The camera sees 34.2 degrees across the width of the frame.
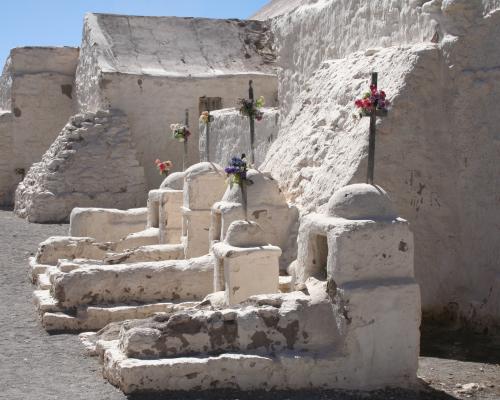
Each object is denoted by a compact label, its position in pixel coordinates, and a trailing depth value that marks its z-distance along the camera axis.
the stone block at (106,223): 14.59
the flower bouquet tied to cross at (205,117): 13.09
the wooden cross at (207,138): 13.68
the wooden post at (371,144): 8.35
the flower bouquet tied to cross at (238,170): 9.84
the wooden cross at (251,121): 11.51
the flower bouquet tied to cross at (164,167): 15.20
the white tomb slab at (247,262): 8.98
